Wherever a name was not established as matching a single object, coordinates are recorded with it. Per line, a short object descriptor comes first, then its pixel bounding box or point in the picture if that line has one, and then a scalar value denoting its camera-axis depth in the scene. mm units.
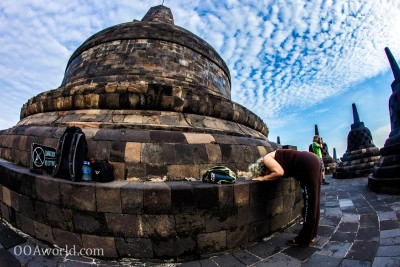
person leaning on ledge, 2879
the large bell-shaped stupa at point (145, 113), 3510
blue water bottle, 2966
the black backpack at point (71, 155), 2908
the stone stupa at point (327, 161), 15004
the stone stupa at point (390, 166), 5027
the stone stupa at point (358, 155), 10039
